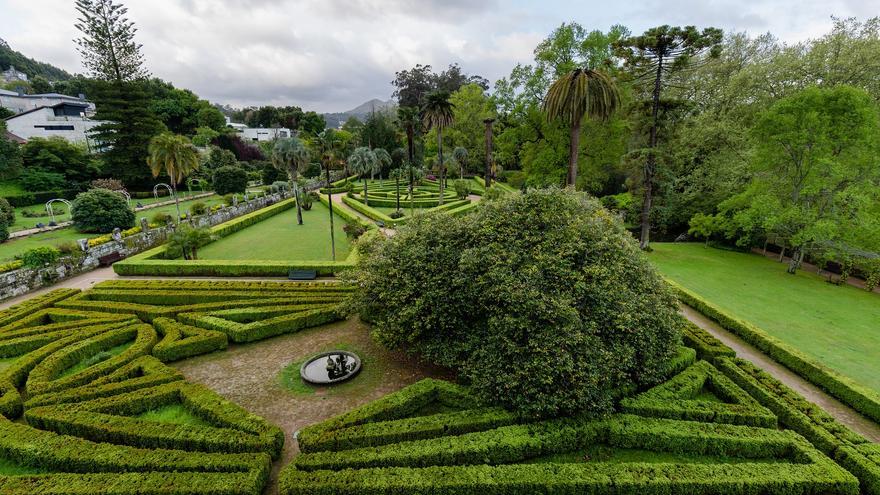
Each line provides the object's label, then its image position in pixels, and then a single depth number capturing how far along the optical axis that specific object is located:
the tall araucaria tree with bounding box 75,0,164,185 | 45.12
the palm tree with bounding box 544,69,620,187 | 23.36
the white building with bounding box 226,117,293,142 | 98.19
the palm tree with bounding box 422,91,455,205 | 37.47
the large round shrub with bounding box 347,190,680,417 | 8.98
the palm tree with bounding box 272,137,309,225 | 32.81
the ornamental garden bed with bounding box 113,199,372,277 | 20.23
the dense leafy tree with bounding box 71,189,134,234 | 27.48
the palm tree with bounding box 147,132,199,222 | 30.83
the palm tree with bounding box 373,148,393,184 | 57.62
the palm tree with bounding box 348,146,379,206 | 41.09
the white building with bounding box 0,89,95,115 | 73.12
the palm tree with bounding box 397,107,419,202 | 33.15
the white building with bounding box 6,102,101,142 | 59.88
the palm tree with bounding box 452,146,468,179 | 56.81
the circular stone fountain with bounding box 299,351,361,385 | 11.52
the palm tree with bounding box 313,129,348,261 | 58.88
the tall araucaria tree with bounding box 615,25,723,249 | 21.06
